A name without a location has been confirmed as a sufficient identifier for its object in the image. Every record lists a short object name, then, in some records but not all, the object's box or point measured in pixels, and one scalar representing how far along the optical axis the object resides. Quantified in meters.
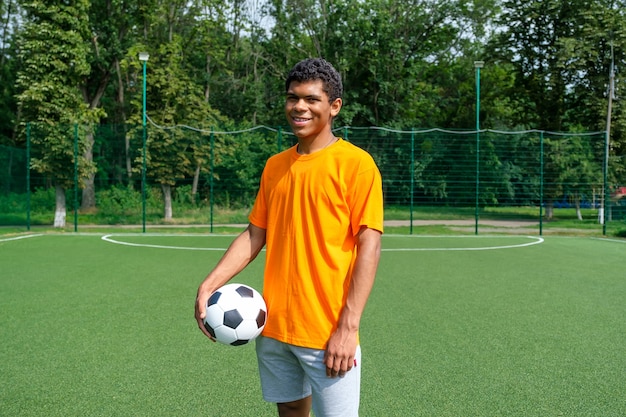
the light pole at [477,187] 15.31
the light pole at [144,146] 14.81
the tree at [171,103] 17.53
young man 1.92
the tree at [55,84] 15.39
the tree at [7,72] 25.70
